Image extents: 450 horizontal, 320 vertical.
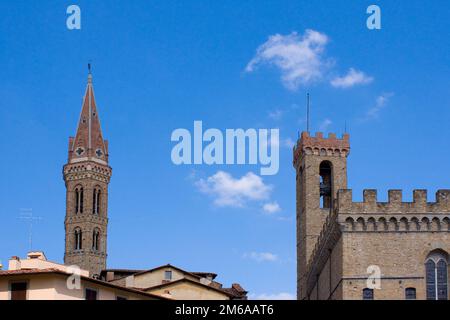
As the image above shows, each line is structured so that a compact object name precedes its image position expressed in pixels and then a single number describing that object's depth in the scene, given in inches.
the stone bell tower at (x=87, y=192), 4623.5
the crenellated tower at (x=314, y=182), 3363.7
